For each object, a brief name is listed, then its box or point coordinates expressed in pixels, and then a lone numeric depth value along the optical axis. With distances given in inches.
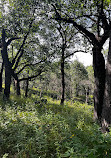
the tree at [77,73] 1606.8
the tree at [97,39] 237.5
